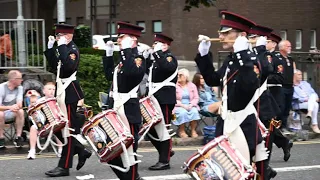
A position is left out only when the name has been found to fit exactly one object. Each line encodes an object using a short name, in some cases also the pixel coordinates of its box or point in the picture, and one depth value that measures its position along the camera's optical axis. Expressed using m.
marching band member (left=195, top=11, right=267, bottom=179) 6.18
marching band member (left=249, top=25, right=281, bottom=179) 8.35
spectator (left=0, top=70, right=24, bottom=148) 11.34
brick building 32.44
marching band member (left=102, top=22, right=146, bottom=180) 7.53
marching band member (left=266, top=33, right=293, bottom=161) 10.02
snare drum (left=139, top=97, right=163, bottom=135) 9.23
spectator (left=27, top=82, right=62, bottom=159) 10.50
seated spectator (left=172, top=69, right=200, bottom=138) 12.56
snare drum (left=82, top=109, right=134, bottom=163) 7.10
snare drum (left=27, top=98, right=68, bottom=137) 8.86
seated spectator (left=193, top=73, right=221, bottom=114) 13.23
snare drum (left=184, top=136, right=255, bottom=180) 5.69
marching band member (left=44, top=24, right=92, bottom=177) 8.85
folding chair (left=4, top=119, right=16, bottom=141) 11.59
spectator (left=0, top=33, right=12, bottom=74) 13.32
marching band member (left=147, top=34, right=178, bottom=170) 9.62
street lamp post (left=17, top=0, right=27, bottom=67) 13.50
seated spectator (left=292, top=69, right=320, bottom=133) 13.33
